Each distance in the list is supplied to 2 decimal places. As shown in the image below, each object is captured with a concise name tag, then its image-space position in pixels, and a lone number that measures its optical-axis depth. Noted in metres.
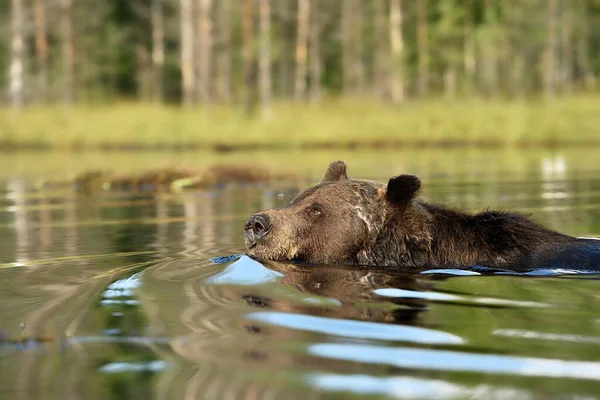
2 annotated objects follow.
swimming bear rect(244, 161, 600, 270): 7.30
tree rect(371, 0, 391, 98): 62.62
